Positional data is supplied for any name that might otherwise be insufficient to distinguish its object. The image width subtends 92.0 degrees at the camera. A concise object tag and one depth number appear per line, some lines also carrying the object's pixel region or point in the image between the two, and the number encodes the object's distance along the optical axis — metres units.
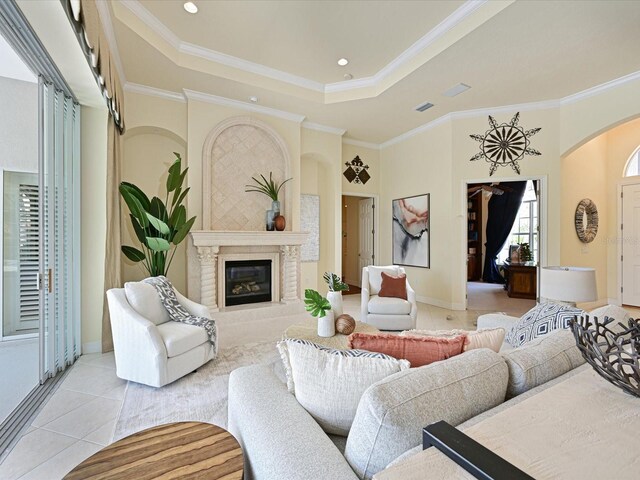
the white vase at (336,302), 2.83
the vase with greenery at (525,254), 6.74
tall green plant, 3.59
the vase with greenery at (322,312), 2.66
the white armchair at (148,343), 2.50
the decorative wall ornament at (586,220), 5.05
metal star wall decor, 4.90
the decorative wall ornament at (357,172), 6.49
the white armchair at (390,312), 3.86
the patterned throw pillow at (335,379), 1.07
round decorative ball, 2.72
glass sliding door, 2.68
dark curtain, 8.27
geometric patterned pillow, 1.96
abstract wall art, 5.82
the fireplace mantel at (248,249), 4.46
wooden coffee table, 1.03
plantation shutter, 2.98
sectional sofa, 0.84
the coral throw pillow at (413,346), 1.24
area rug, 2.10
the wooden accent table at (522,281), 6.39
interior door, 7.04
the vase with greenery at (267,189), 4.96
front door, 5.25
